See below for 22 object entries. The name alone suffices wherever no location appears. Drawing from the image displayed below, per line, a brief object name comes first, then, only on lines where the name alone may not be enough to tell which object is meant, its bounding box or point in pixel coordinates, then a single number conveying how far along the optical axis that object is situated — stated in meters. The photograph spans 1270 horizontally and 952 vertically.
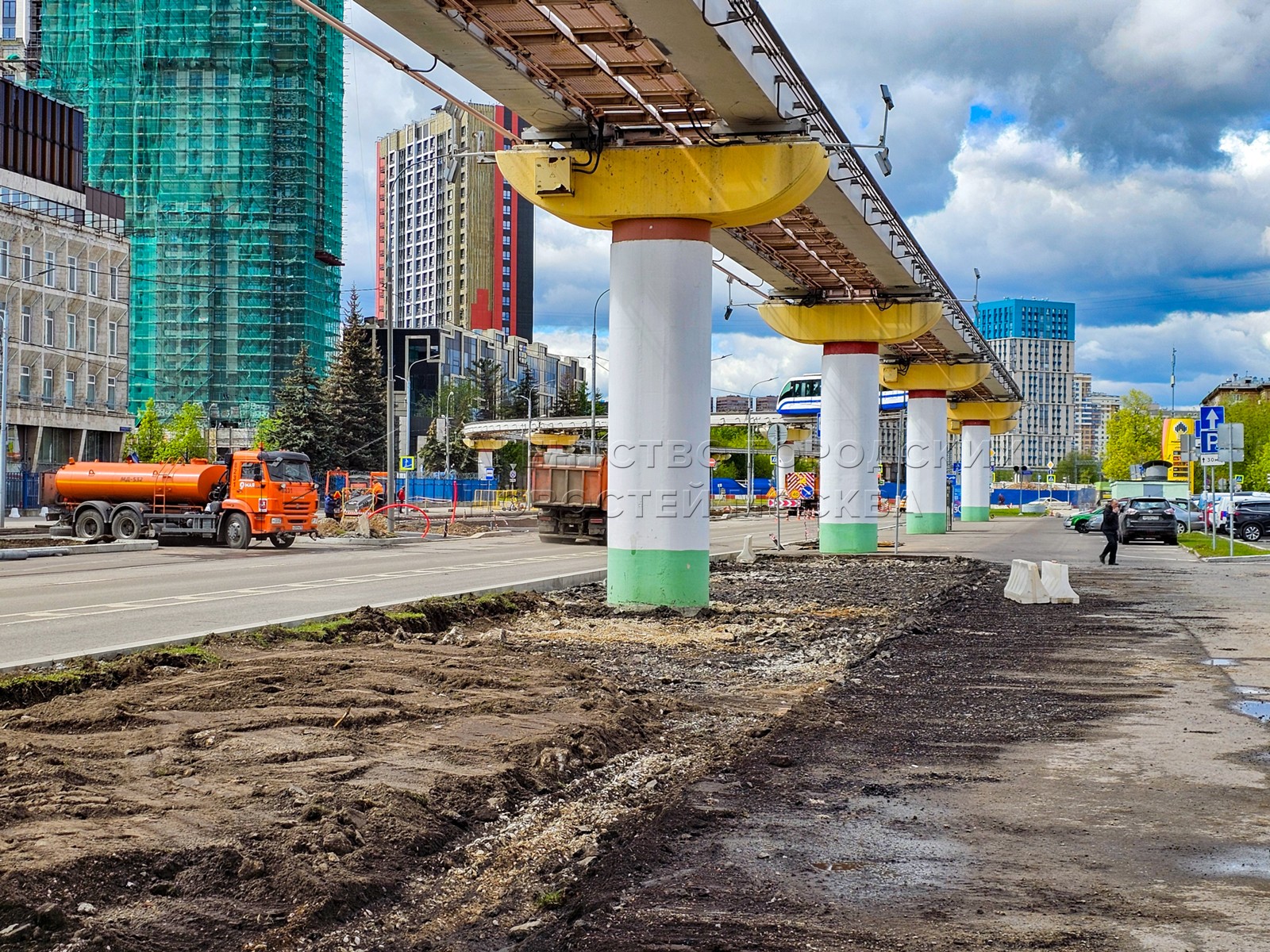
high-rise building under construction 91.31
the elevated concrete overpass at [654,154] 14.76
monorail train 80.44
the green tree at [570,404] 136.50
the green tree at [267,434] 76.19
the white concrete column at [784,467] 56.60
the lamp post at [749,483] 84.31
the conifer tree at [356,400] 83.06
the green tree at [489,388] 145.75
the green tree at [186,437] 74.75
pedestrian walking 32.81
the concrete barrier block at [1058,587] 21.34
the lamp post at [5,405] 44.44
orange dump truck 39.03
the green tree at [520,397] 145.00
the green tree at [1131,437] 110.62
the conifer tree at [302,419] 75.12
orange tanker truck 34.28
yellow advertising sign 91.19
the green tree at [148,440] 73.94
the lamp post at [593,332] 62.95
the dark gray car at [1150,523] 45.97
